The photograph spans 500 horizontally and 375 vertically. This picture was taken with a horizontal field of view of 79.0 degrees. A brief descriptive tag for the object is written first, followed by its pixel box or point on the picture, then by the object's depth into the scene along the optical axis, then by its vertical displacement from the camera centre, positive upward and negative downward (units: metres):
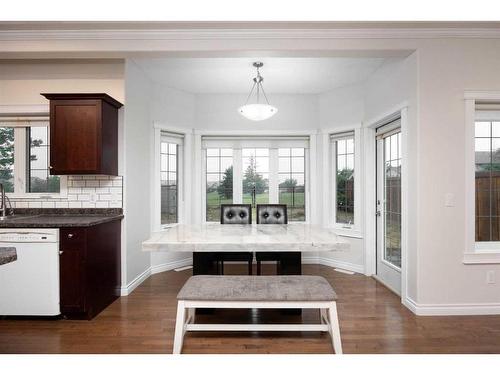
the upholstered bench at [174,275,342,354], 2.02 -0.74
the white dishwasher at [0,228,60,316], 2.62 -0.75
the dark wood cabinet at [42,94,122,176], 2.98 +0.54
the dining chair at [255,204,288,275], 3.60 -0.31
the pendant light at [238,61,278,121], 3.04 +0.78
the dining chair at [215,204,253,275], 3.57 -0.31
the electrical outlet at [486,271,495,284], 2.78 -0.81
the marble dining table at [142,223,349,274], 2.17 -0.39
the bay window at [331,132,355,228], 4.33 +0.15
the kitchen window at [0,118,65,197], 3.38 +0.35
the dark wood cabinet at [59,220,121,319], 2.65 -0.74
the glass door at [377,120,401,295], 3.44 -0.22
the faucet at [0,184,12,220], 3.03 -0.17
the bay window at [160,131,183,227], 4.29 +0.18
